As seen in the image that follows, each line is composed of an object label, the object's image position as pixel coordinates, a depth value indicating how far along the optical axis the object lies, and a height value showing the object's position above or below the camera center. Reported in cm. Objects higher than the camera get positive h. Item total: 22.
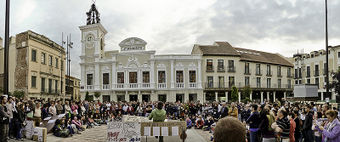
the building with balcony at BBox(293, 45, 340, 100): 3694 +230
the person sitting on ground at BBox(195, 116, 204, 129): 1705 -255
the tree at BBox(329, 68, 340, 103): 2689 -19
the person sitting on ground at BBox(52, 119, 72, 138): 1307 -230
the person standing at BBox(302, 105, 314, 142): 905 -149
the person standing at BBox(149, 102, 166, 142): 937 -112
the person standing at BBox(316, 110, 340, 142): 547 -94
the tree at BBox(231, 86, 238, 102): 3384 -149
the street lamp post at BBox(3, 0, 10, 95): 926 +134
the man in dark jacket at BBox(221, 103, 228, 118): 1241 -132
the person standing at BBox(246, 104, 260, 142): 770 -115
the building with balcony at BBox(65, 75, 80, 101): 6494 -94
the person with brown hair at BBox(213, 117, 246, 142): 228 -41
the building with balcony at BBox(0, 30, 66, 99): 3027 +204
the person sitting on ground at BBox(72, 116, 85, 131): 1492 -226
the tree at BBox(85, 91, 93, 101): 3391 -181
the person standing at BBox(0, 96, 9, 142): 827 -118
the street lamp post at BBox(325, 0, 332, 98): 1516 +279
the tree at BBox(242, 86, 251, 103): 3606 -120
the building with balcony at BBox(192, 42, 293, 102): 3669 +132
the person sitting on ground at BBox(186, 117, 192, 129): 1655 -247
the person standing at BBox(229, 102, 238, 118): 1078 -116
